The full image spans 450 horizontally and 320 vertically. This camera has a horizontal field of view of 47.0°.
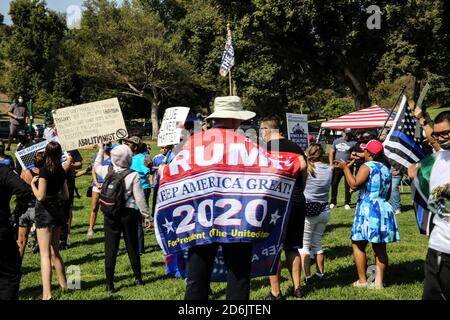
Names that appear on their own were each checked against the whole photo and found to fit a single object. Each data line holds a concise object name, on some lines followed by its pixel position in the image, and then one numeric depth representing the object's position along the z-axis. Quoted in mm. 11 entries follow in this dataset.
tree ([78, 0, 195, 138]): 43906
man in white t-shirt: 3896
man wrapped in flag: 4230
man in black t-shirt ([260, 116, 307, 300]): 5996
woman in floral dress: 6348
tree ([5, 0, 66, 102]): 51250
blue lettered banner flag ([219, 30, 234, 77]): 19781
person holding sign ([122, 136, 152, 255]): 9073
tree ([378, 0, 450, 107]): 24750
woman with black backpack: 6672
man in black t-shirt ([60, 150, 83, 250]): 9247
